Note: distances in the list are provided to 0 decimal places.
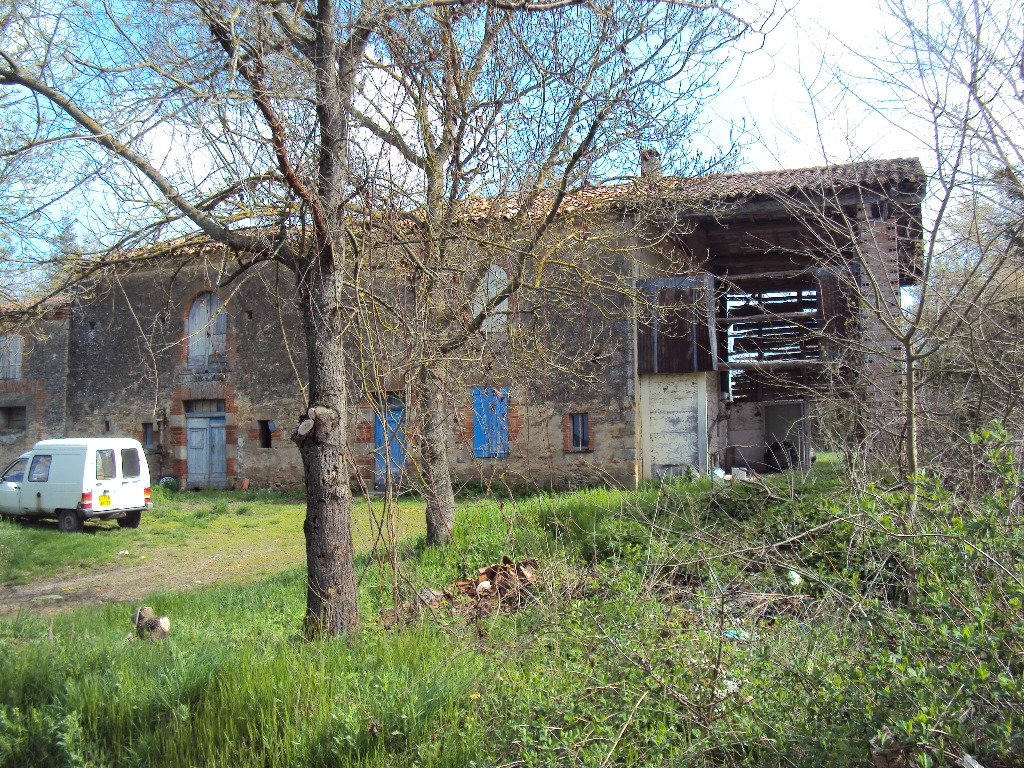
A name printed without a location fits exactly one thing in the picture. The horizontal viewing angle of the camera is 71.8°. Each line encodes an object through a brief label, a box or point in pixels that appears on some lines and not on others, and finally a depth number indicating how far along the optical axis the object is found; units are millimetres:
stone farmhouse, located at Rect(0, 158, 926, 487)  11156
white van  11844
